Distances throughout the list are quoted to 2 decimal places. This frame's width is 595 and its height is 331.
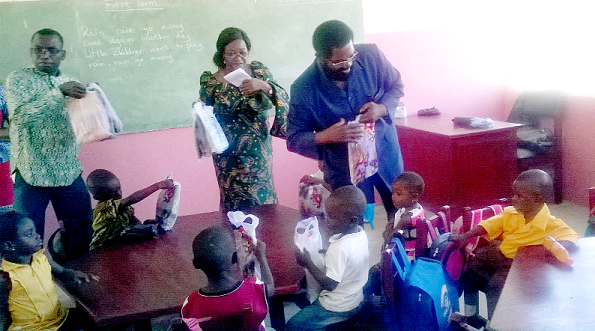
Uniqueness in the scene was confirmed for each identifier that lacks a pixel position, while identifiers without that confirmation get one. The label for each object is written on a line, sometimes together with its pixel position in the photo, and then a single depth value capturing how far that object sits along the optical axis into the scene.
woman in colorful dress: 2.78
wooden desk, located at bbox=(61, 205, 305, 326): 1.75
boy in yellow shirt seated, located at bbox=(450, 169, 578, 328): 2.00
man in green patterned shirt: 2.73
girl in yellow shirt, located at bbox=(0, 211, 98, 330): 1.92
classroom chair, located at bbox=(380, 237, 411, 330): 1.70
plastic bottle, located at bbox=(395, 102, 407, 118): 4.73
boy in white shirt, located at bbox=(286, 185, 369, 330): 1.88
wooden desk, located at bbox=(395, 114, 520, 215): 3.91
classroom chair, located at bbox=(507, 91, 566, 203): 4.32
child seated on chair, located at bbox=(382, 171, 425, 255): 2.21
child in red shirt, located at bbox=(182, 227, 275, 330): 1.49
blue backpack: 1.73
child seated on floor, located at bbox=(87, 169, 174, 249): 2.44
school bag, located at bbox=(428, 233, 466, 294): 2.02
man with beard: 2.35
